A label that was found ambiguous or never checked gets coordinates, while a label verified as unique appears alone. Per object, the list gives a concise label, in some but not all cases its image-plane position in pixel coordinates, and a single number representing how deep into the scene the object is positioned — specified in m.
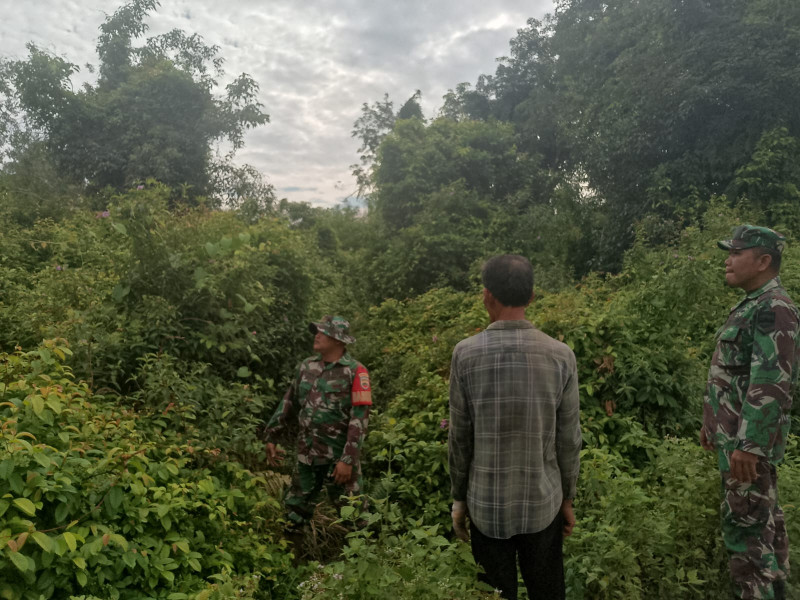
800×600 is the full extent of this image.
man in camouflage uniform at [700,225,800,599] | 2.35
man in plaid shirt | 2.04
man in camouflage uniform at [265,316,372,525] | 3.52
